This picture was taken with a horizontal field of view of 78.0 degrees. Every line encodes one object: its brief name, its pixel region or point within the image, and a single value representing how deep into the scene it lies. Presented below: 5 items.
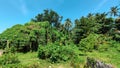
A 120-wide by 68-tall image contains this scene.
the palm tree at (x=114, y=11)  16.37
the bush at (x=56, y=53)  9.41
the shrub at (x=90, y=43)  12.84
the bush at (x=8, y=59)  8.37
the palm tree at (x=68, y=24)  20.86
